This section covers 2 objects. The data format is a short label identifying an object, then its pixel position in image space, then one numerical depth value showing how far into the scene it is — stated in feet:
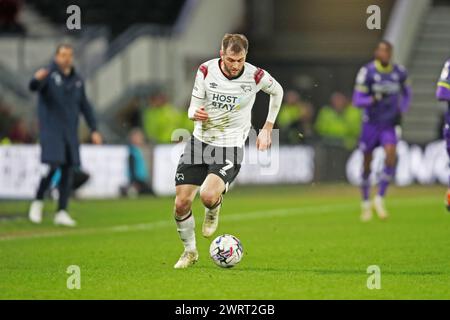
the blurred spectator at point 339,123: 90.07
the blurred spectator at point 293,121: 88.82
